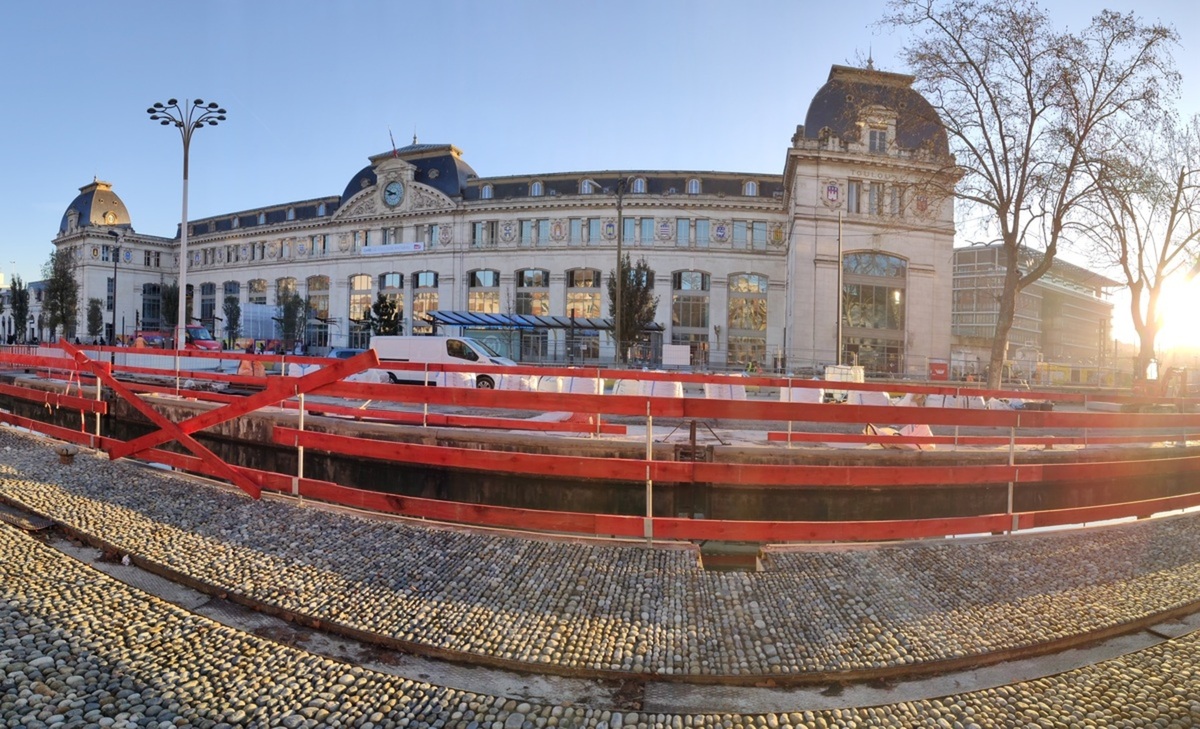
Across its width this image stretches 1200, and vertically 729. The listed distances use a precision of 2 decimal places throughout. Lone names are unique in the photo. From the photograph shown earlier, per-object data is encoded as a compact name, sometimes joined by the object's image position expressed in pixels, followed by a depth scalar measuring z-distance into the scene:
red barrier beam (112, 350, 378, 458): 5.24
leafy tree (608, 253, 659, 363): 40.81
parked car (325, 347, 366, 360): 30.02
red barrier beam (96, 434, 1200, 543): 4.69
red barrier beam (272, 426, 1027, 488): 4.79
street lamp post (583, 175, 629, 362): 31.39
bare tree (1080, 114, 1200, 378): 18.09
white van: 23.56
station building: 43.69
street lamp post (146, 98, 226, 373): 25.31
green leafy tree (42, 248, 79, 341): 57.91
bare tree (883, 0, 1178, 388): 16.78
